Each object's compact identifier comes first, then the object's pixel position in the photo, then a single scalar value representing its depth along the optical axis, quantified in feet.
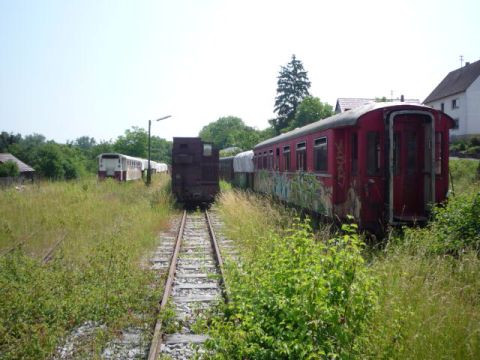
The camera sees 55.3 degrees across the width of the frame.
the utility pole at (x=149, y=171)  99.50
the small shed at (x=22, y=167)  185.34
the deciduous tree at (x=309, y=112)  182.50
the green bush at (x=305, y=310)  12.26
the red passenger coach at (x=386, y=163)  29.86
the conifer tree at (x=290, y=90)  205.26
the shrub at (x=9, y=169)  160.76
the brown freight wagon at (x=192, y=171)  62.64
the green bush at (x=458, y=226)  23.03
